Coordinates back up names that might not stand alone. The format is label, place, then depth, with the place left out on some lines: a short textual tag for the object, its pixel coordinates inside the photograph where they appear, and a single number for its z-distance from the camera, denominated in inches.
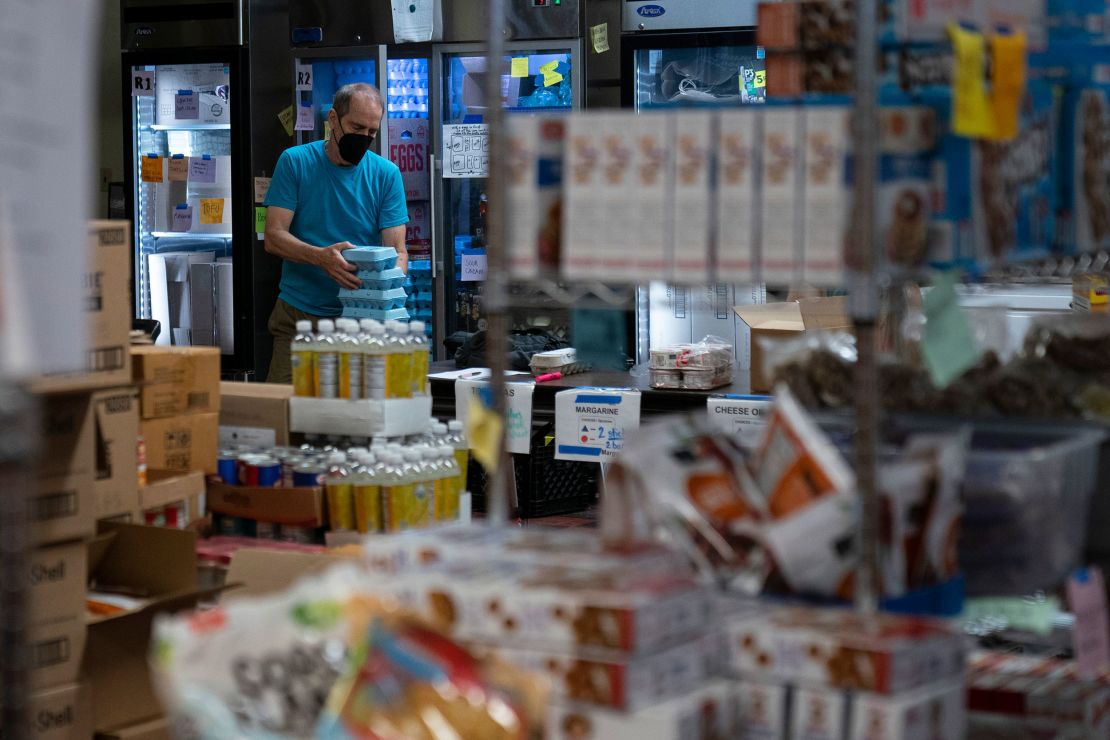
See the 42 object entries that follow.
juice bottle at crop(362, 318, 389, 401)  332.3
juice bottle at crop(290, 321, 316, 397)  341.1
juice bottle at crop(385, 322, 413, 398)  334.3
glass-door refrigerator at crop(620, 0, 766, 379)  554.6
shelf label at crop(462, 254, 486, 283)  608.4
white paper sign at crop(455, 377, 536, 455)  433.7
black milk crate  507.2
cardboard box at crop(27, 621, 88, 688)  249.0
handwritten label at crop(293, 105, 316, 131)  630.5
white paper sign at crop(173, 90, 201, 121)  634.2
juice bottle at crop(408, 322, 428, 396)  343.0
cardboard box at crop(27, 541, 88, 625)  248.2
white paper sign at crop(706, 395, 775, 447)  392.8
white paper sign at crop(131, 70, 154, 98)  641.6
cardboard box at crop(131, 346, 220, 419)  301.9
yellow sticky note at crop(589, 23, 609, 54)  570.6
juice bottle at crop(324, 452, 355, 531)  323.3
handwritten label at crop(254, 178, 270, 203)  630.5
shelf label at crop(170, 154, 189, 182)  641.6
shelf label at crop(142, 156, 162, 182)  650.2
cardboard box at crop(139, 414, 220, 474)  316.2
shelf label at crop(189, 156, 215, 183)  637.3
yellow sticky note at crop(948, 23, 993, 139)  158.7
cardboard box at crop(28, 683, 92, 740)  250.7
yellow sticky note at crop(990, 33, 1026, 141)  167.9
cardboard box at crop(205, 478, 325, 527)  322.7
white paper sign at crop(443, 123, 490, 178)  601.9
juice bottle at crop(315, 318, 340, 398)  337.7
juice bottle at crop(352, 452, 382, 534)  322.0
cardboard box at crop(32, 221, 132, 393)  263.9
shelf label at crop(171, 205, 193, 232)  642.8
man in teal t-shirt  506.6
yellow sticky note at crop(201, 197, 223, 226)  636.7
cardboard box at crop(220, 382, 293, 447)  347.9
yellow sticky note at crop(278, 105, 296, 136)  638.5
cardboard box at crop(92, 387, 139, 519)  277.3
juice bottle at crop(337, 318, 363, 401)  335.3
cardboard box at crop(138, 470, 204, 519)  300.7
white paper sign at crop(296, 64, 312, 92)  625.9
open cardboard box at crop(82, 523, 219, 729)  265.1
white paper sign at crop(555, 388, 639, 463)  414.3
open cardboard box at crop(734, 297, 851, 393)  390.9
